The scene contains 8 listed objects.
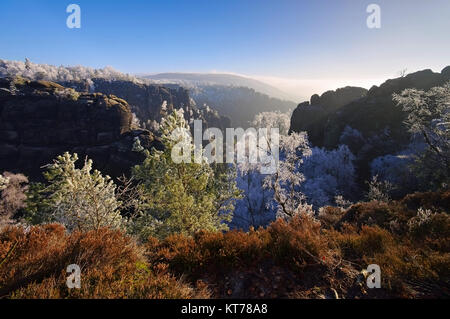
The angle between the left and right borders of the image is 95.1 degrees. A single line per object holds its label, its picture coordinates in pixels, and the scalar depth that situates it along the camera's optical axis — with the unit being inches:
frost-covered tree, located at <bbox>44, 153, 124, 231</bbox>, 357.4
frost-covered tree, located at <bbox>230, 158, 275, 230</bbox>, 1679.4
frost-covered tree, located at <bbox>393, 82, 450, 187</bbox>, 615.2
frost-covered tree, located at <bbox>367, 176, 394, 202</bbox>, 1044.7
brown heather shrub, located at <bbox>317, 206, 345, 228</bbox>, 425.4
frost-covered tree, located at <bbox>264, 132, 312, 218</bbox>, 598.9
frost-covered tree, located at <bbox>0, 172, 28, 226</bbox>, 820.6
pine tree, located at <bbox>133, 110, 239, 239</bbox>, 393.4
